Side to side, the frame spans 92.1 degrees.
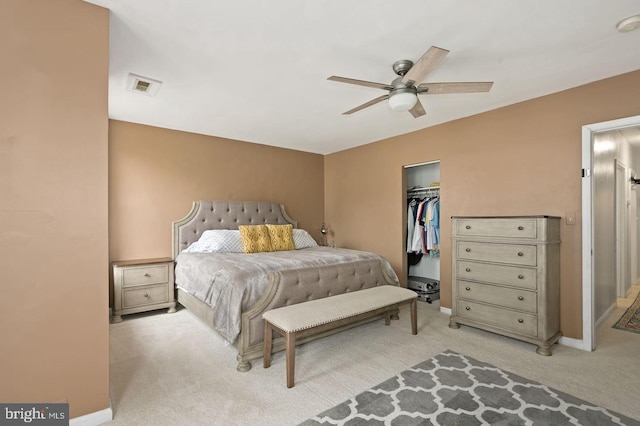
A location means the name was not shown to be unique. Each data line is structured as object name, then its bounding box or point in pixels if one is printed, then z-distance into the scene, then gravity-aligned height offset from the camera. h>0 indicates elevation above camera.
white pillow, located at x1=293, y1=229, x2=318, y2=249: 4.71 -0.43
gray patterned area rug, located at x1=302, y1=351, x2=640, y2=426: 1.90 -1.29
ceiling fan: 2.10 +0.94
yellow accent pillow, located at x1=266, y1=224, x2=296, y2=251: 4.42 -0.37
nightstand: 3.66 -0.91
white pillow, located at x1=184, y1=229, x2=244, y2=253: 4.12 -0.41
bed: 2.62 -0.61
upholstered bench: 2.29 -0.85
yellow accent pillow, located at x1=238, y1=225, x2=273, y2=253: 4.18 -0.37
